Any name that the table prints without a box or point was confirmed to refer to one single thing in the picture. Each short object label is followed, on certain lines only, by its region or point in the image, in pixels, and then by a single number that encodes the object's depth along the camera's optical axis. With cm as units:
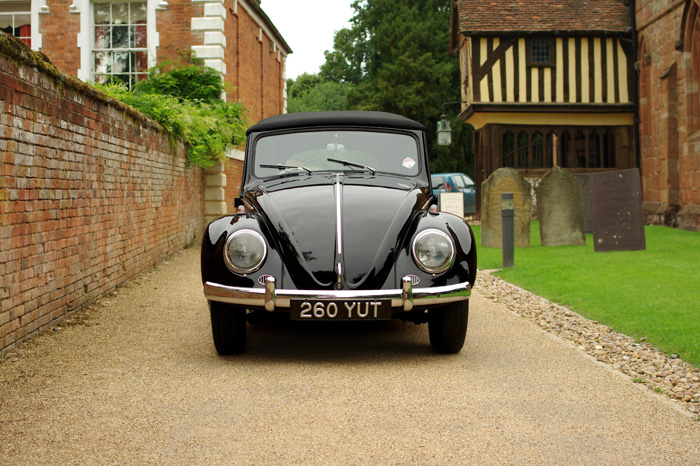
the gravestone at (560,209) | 1333
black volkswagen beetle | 471
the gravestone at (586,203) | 1564
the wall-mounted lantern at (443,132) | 2272
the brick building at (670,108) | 1748
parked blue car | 2802
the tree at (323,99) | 5412
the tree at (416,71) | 3988
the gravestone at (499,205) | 1395
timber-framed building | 2283
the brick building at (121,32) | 1792
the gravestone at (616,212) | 1205
